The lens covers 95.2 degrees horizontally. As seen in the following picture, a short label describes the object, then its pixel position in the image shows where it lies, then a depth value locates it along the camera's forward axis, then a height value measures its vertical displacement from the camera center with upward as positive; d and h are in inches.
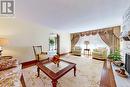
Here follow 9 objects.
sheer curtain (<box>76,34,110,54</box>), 178.9 +5.2
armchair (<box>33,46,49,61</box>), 116.8 -21.5
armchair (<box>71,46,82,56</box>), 188.2 -22.9
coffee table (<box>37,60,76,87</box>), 59.0 -30.3
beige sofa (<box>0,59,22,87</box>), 41.9 -26.8
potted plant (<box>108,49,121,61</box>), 127.8 -27.6
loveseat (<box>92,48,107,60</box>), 148.7 -25.9
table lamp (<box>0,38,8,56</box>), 85.1 +3.3
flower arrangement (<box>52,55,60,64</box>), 82.2 -22.9
